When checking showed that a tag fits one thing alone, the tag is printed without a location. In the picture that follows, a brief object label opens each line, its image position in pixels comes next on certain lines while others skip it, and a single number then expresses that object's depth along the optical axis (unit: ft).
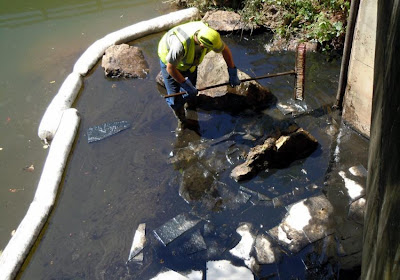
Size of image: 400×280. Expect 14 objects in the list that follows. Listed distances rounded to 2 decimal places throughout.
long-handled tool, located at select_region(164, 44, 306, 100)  20.03
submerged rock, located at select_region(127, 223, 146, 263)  16.58
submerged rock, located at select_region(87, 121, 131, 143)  22.22
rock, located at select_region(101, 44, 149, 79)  26.25
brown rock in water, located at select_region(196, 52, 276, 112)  22.38
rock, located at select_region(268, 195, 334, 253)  16.21
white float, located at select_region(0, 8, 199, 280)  16.96
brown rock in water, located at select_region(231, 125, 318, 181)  18.76
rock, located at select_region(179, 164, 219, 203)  18.62
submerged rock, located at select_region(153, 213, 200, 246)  17.03
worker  17.85
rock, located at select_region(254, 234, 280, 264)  15.82
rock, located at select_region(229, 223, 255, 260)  16.17
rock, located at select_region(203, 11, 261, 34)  28.58
